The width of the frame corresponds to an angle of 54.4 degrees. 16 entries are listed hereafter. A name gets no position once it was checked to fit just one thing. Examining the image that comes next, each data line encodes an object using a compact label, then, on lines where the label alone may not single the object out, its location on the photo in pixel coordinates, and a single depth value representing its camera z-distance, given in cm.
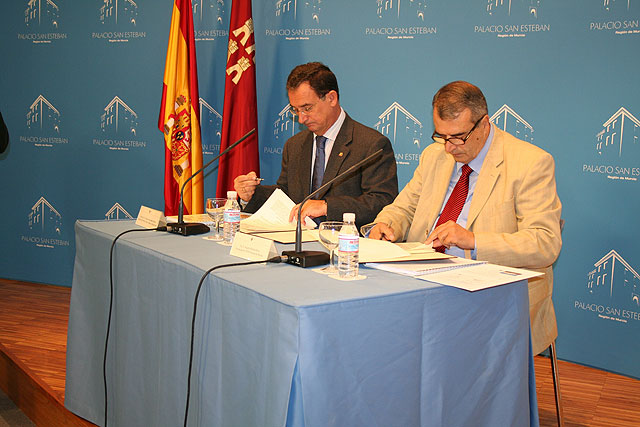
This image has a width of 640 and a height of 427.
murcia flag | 422
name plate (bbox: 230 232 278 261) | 180
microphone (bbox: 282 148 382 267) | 175
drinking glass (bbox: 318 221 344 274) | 168
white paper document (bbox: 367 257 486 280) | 169
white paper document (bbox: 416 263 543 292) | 157
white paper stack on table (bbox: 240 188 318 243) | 228
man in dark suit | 299
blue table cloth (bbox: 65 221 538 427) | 136
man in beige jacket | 205
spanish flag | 434
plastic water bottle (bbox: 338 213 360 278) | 158
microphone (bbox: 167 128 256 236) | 230
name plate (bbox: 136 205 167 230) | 243
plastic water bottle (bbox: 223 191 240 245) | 218
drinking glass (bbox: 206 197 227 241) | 230
